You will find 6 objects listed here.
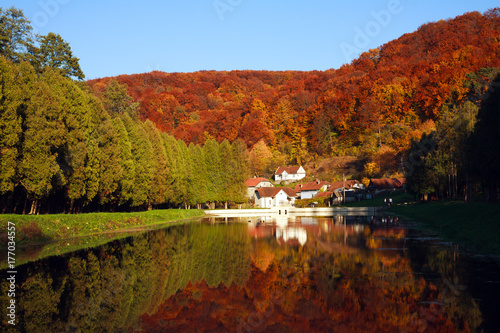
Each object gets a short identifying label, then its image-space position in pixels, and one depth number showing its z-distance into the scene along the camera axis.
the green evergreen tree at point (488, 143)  39.00
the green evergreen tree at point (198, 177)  85.62
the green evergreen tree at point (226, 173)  90.38
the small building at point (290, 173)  124.00
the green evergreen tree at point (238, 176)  90.75
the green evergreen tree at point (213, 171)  89.75
